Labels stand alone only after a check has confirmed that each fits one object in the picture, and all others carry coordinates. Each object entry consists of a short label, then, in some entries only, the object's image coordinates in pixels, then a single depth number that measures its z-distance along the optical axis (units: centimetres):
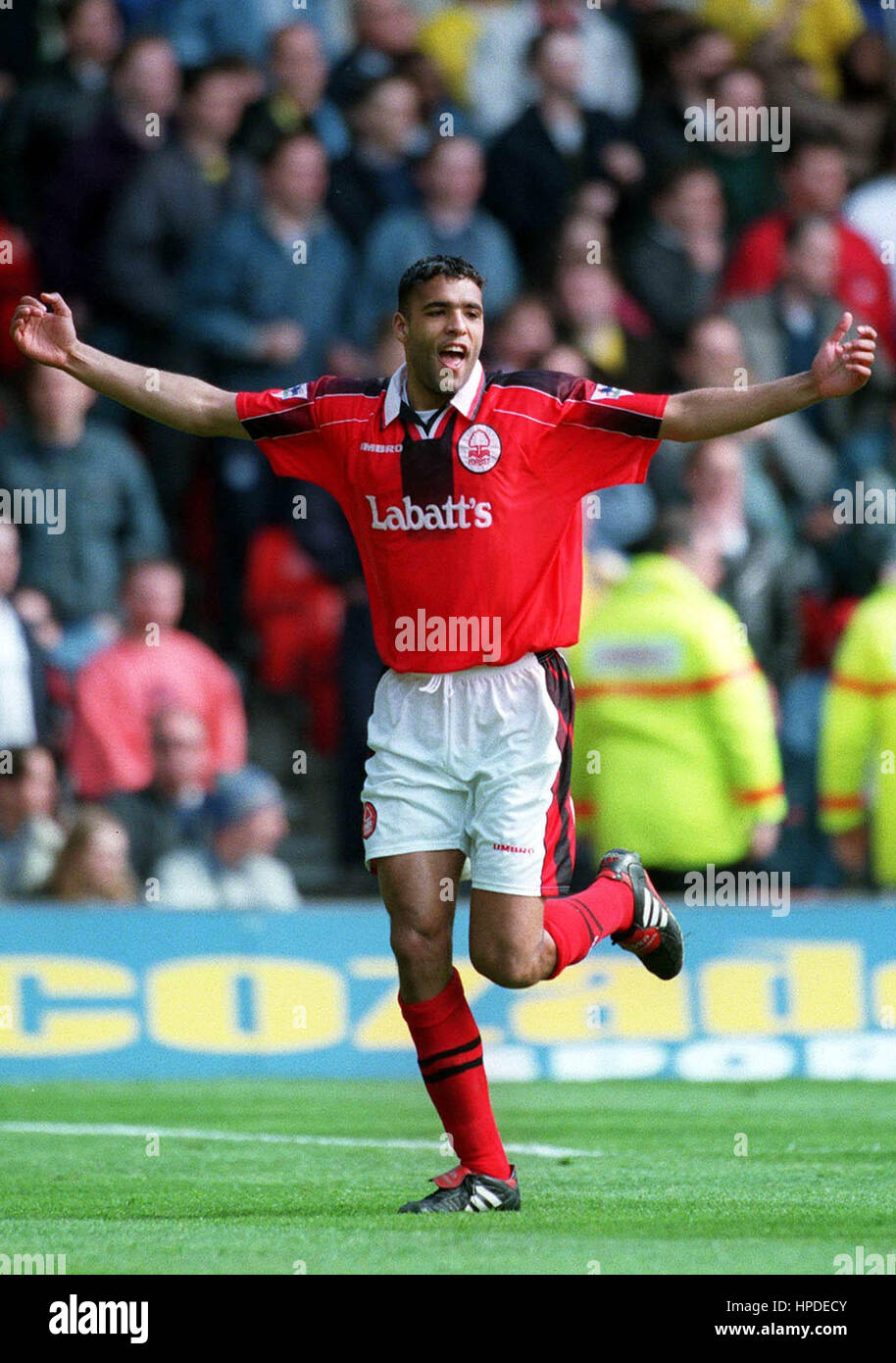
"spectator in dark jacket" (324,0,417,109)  1135
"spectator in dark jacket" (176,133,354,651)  1045
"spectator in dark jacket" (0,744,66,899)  923
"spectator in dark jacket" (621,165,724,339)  1119
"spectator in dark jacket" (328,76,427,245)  1104
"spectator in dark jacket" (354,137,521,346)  1073
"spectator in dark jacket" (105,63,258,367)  1062
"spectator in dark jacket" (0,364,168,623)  996
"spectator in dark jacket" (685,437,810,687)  973
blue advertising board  887
